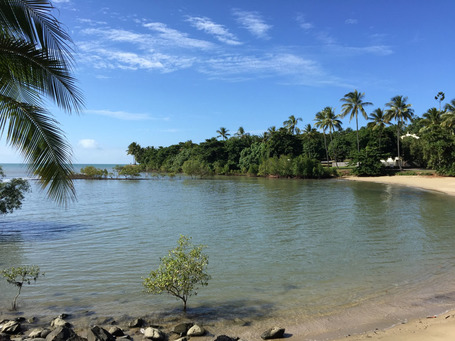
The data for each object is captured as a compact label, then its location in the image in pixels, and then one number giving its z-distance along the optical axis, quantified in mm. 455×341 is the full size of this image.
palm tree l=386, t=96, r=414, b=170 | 62312
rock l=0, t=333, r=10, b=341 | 5616
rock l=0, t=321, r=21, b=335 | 6441
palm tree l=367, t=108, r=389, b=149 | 66750
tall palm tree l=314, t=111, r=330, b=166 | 71438
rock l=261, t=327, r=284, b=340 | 6273
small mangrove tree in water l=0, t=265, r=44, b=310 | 7917
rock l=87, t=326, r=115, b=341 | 5527
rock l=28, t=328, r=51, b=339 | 6061
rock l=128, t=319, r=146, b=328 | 6934
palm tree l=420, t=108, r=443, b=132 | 55719
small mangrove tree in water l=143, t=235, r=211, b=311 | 7359
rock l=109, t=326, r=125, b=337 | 6359
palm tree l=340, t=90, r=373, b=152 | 64812
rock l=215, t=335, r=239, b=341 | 5633
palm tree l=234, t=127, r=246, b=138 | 107000
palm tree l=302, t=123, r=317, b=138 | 84750
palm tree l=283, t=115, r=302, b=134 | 88938
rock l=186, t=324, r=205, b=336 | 6516
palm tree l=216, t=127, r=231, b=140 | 109000
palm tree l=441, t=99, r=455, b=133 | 50188
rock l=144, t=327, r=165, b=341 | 6234
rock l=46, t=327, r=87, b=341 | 5344
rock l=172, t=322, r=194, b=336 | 6543
